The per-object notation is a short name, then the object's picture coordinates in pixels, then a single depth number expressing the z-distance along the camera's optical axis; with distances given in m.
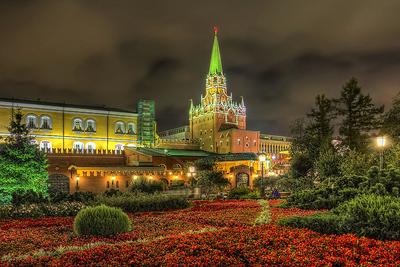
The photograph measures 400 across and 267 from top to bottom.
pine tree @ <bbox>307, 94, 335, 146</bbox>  42.53
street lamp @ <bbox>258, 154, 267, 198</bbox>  27.37
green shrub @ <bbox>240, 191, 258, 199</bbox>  27.28
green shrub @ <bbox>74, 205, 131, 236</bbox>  10.64
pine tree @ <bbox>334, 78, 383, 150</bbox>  39.88
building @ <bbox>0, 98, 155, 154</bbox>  57.56
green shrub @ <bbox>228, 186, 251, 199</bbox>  28.77
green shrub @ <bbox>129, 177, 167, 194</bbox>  29.41
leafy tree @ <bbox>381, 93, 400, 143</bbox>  32.66
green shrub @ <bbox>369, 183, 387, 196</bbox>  14.32
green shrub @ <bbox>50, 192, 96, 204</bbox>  20.80
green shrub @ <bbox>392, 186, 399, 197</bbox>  13.55
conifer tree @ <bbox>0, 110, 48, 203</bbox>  25.84
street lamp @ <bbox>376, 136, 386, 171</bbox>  18.89
